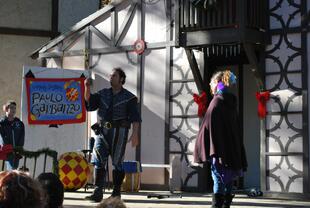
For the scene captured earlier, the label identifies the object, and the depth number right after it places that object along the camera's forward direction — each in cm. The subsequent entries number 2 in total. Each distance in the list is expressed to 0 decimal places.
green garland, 945
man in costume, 1038
